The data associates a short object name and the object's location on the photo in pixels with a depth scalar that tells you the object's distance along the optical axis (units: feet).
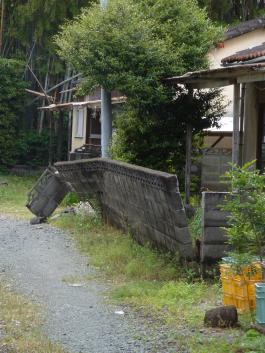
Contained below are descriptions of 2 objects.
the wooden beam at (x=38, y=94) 105.91
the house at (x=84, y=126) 86.43
